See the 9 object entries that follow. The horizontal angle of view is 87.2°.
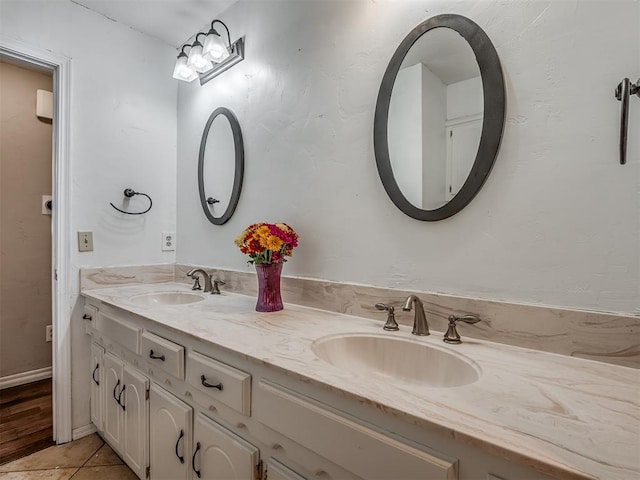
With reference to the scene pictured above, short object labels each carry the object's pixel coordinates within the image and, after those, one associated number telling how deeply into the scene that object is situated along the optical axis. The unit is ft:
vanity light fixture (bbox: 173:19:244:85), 5.93
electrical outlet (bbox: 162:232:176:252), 7.40
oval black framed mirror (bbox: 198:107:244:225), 6.10
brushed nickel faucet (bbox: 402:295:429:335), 3.43
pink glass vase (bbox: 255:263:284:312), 4.55
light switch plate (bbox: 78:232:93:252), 6.21
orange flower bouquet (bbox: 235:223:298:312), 4.43
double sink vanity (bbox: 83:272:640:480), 1.78
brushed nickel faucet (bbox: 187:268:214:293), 6.12
